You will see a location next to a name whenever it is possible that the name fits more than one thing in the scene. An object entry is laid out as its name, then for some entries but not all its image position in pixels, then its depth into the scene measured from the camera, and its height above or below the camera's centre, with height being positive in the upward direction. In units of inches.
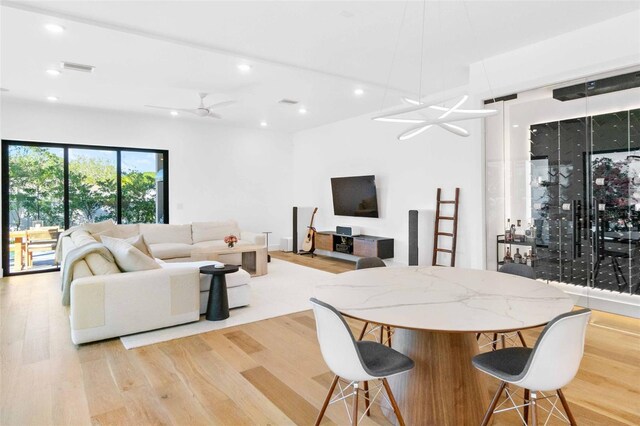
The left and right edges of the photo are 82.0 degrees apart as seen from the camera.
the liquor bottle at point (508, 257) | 194.5 -24.1
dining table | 68.2 -19.4
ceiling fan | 228.1 +65.0
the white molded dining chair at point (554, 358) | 62.0 -25.4
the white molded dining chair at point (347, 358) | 66.4 -27.7
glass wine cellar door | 157.0 +5.5
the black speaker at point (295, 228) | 342.3 -14.2
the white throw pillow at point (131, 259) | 144.3 -17.7
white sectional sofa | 130.6 -31.9
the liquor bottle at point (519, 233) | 189.9 -11.0
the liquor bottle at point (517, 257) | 192.6 -23.8
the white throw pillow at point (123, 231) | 239.4 -11.1
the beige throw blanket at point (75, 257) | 140.5 -16.6
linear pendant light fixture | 104.1 +28.5
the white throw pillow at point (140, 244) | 166.1 -13.5
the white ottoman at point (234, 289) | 164.7 -35.1
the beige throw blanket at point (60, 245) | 223.0 -18.9
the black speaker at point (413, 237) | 238.1 -16.3
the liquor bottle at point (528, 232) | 187.9 -10.7
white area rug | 140.9 -44.6
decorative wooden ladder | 225.7 -12.5
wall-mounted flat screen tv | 284.5 +13.7
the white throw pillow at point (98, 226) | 229.2 -7.5
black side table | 156.6 -34.9
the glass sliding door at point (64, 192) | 252.7 +17.2
